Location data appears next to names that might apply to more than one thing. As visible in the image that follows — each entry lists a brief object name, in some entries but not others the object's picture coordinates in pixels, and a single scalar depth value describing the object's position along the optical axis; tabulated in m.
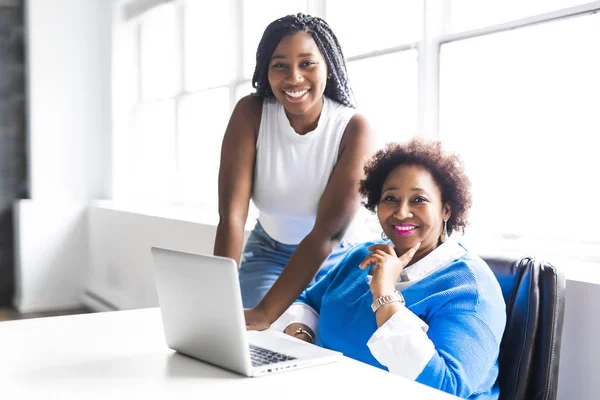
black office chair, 1.69
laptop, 1.34
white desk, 1.25
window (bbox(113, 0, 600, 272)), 2.39
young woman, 2.17
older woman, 1.57
